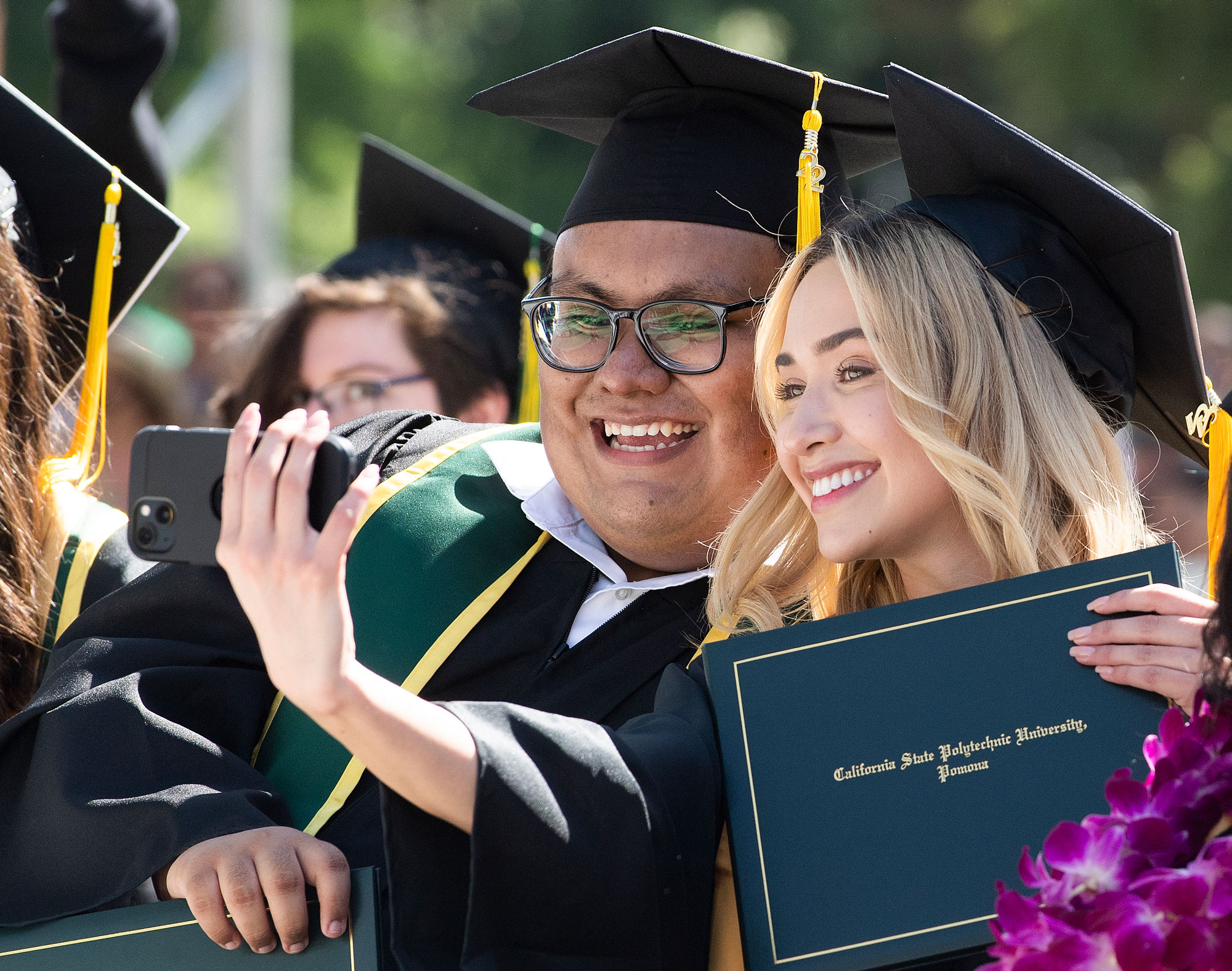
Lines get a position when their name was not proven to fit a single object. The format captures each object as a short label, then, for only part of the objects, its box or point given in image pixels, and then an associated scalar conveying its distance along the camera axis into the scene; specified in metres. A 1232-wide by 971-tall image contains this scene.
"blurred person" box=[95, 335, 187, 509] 10.53
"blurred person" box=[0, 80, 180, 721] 5.55
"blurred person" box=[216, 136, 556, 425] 8.70
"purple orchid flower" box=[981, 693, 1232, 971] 2.94
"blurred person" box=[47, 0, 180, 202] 7.59
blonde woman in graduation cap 4.37
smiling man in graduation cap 3.46
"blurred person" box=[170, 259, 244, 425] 13.12
